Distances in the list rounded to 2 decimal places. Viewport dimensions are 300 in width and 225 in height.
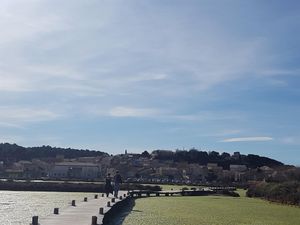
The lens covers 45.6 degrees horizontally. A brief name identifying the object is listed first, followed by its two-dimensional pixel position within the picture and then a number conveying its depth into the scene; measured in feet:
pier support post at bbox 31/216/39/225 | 28.96
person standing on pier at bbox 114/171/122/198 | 57.76
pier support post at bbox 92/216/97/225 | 30.79
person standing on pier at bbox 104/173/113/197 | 59.99
